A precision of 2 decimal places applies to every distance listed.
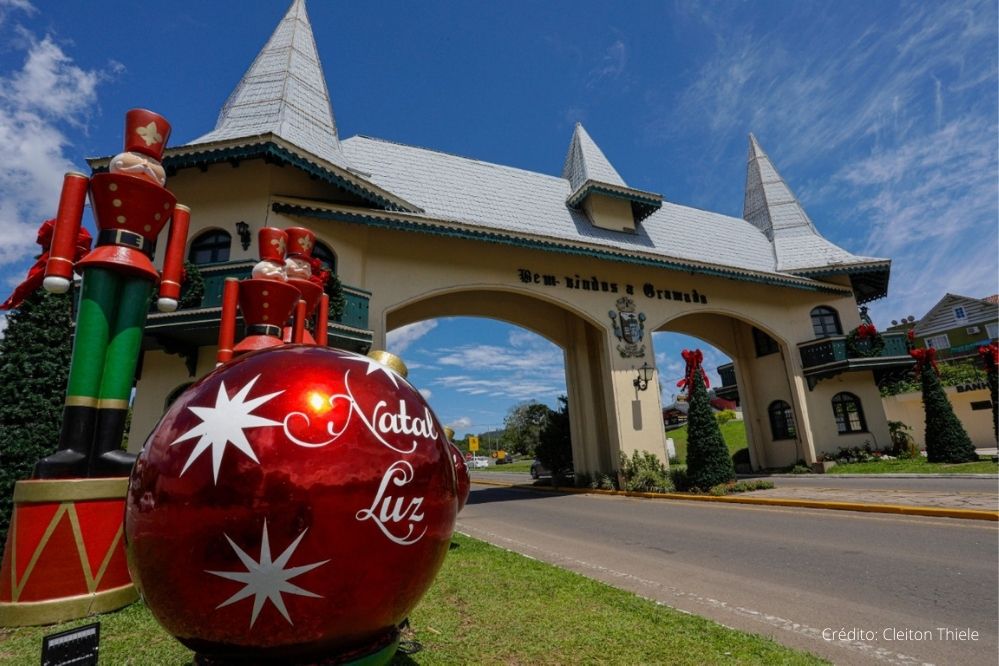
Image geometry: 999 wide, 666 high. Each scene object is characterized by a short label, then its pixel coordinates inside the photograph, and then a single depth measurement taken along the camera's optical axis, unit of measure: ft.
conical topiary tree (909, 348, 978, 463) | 53.26
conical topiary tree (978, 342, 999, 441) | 51.75
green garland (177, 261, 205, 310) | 29.99
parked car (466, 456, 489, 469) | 192.54
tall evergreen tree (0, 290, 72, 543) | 19.43
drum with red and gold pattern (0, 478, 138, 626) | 11.44
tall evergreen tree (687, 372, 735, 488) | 44.60
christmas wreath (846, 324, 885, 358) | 60.70
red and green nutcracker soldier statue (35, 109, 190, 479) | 12.73
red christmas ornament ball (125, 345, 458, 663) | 4.88
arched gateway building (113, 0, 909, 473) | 35.27
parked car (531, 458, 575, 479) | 65.40
